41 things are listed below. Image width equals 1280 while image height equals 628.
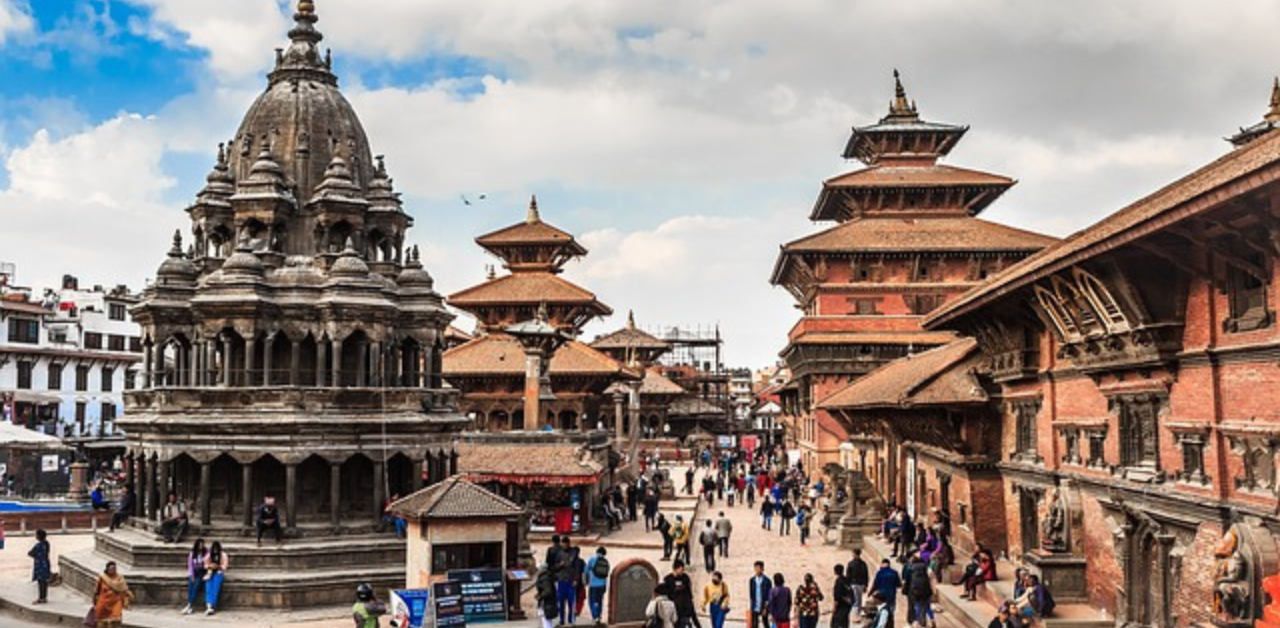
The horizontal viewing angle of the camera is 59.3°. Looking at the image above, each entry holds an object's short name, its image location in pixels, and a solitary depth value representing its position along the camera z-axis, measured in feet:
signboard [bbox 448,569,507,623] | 66.59
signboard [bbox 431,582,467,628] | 64.34
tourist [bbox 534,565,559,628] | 63.87
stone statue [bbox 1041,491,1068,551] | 61.53
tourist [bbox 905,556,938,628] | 64.90
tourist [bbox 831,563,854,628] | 57.77
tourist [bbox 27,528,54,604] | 79.05
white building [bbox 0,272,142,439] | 194.80
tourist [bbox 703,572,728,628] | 59.93
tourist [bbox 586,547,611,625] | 70.08
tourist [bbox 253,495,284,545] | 81.25
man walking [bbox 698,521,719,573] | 92.53
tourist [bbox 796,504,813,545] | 118.11
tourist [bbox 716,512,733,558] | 103.40
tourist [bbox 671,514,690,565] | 95.66
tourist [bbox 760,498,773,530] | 130.00
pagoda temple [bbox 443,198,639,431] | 178.40
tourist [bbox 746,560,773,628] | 60.70
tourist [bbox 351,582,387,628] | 54.19
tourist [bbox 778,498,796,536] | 124.47
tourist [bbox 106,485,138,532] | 92.35
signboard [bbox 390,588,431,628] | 64.80
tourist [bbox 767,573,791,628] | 57.16
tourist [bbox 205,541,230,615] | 75.77
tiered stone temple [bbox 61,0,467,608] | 82.58
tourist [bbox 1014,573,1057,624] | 54.75
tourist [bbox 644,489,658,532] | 127.65
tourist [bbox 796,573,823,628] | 57.82
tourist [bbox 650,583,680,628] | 55.31
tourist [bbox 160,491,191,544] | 82.79
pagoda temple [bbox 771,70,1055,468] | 161.27
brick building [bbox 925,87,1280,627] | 40.06
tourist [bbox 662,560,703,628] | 57.36
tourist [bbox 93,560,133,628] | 57.57
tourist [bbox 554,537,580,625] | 68.85
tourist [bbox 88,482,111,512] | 125.18
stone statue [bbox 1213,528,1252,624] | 39.04
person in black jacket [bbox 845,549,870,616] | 67.15
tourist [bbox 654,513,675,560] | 100.73
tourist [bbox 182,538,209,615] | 76.07
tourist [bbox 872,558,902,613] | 61.46
